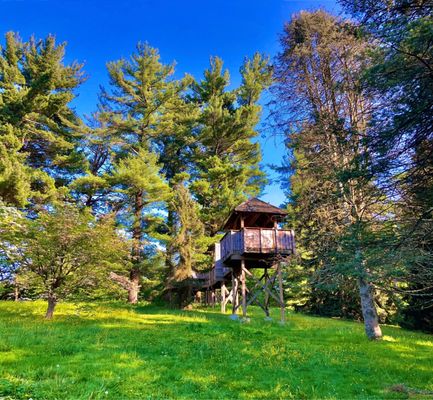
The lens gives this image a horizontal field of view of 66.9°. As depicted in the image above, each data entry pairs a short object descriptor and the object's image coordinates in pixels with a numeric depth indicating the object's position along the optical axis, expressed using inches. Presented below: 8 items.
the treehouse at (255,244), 560.1
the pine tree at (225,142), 881.5
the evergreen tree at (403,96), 202.4
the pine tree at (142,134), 820.0
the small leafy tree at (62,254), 459.8
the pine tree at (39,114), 768.9
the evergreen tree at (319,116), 429.4
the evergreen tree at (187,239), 744.3
